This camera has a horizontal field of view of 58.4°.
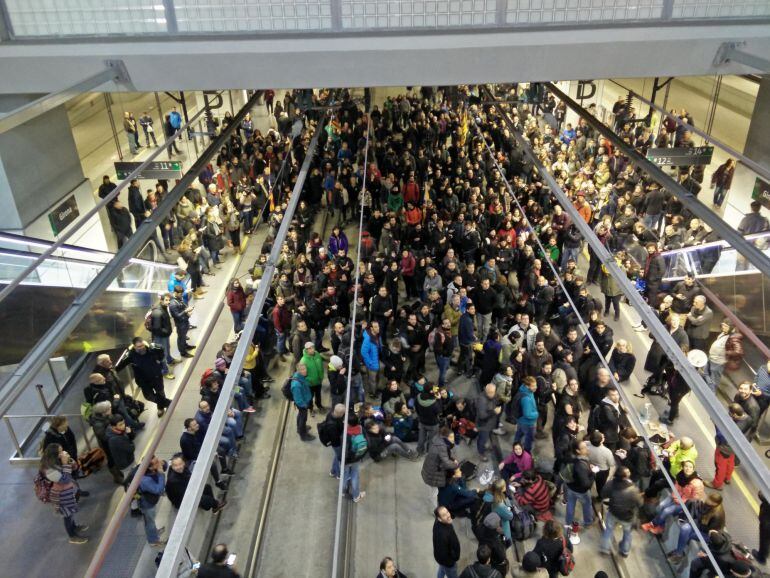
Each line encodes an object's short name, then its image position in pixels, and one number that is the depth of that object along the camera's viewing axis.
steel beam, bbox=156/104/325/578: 3.45
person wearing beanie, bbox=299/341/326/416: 10.12
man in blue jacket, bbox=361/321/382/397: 10.62
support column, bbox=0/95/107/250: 9.55
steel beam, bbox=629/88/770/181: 4.99
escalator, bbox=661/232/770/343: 11.36
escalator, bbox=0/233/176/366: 9.16
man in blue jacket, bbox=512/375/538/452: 9.45
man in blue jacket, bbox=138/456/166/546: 7.79
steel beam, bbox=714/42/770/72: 5.91
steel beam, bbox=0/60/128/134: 4.93
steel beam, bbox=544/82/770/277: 5.13
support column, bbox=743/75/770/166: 10.73
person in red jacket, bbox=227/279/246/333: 11.96
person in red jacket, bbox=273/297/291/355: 11.65
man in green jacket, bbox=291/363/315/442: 10.04
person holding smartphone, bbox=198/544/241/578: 6.74
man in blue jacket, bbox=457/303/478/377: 11.23
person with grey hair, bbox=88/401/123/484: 8.67
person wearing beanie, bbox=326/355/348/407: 9.98
